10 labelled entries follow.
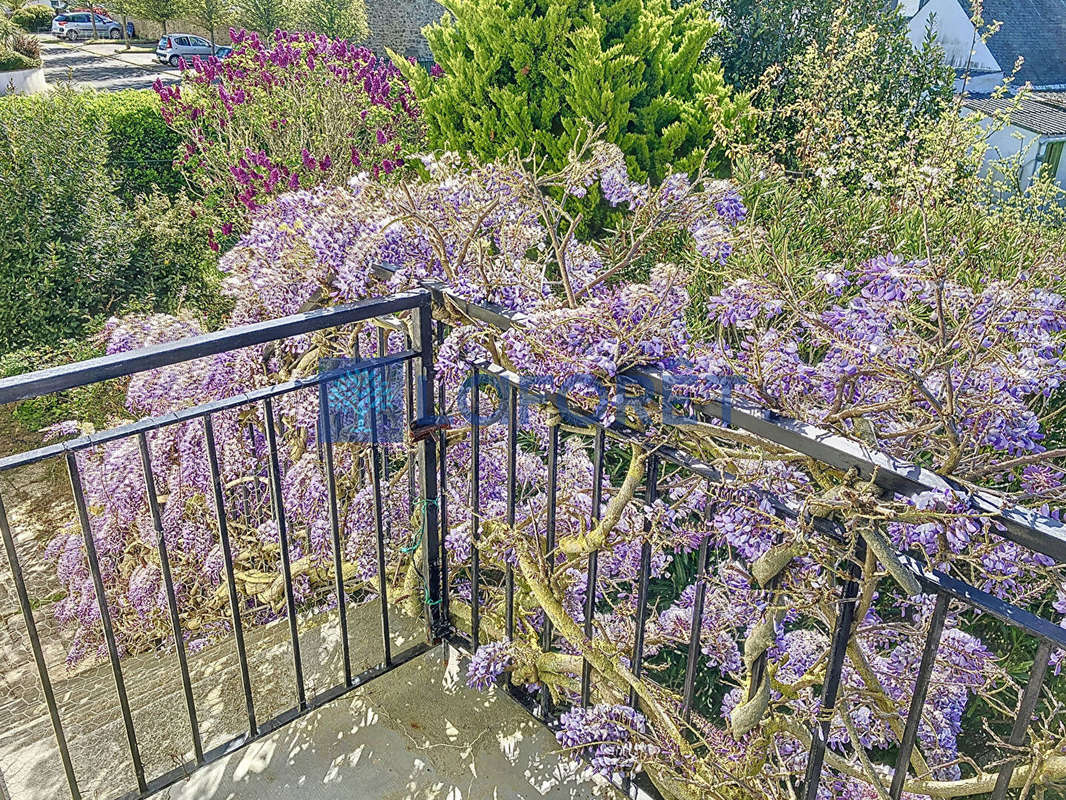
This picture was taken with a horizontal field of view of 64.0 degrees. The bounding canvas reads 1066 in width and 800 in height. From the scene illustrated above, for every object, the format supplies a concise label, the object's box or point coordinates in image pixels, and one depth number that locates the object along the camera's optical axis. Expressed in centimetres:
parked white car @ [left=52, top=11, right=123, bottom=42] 3675
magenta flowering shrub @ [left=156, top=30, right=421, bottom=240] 715
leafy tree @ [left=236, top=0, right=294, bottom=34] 2650
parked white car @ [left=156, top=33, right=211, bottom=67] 2998
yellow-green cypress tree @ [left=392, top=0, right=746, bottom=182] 589
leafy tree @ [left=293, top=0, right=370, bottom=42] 2542
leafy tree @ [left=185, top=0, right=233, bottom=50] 2914
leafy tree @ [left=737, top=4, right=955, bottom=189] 575
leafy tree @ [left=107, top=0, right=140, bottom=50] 3110
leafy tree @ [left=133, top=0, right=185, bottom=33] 3105
